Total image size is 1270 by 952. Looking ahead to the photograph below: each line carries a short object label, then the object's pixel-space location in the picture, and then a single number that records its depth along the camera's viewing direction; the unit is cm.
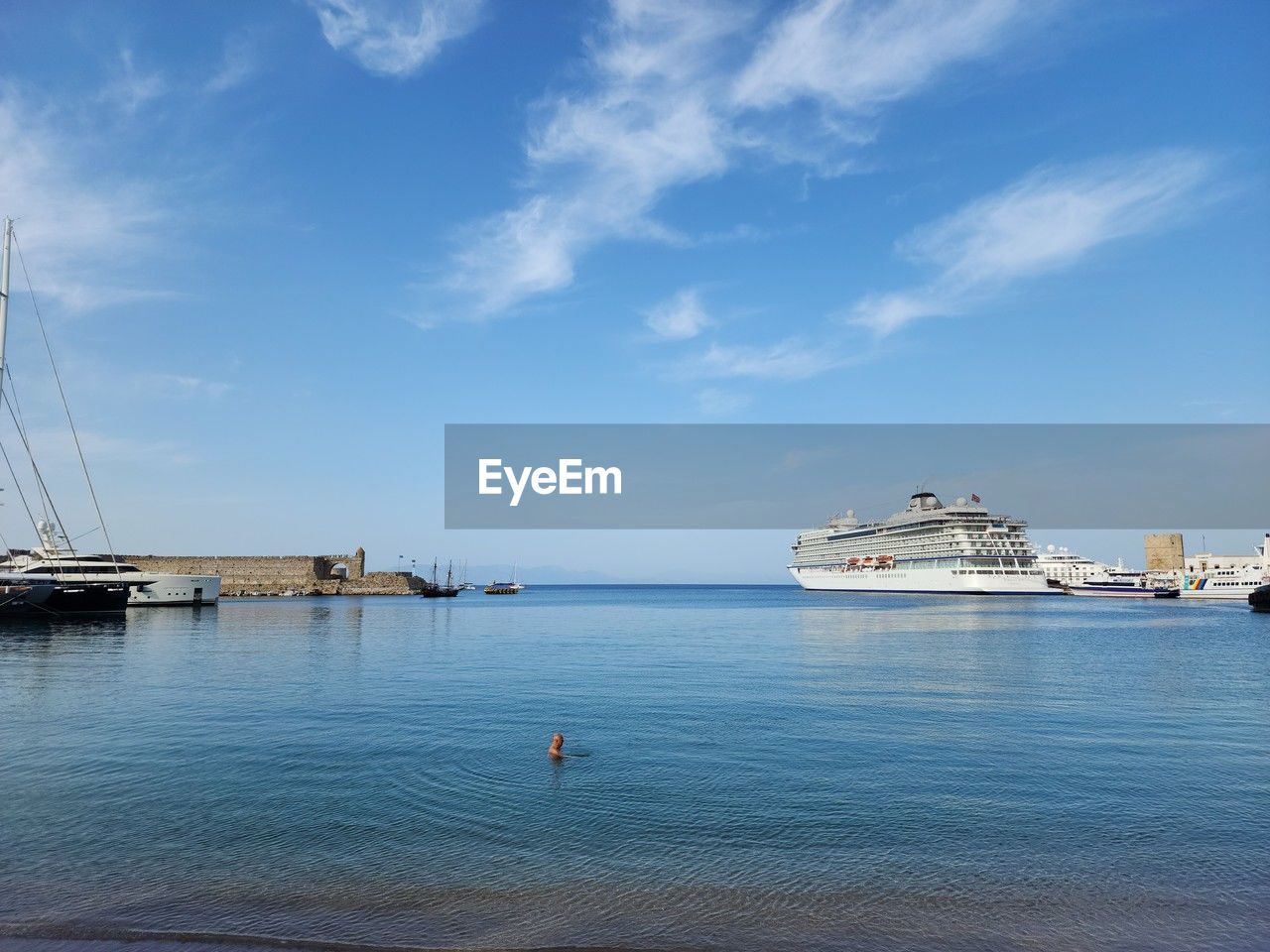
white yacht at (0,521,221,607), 7656
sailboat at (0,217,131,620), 6844
